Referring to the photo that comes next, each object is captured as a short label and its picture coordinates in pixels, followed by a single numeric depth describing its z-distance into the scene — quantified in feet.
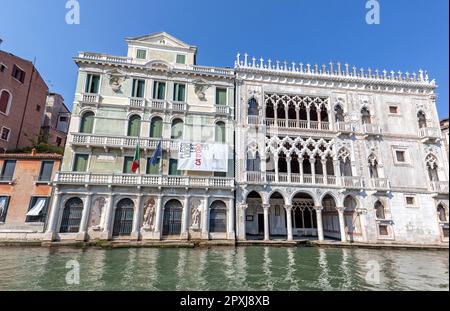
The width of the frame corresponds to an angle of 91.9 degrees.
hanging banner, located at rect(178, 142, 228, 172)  58.49
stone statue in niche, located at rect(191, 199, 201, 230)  56.29
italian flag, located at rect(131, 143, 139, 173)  55.16
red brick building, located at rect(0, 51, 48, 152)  72.13
